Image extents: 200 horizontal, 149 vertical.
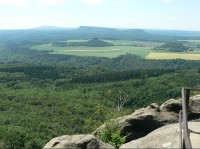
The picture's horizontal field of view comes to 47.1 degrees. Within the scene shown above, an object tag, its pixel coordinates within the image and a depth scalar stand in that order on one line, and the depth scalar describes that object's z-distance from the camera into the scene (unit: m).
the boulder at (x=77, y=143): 11.10
